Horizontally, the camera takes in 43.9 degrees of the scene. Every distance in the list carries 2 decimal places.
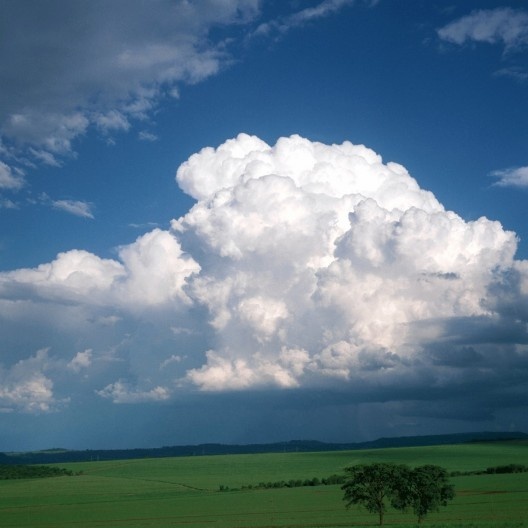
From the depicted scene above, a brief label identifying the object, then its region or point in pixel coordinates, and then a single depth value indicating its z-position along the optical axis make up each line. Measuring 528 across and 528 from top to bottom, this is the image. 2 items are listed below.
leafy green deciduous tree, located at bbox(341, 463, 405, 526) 85.50
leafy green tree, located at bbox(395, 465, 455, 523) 83.50
